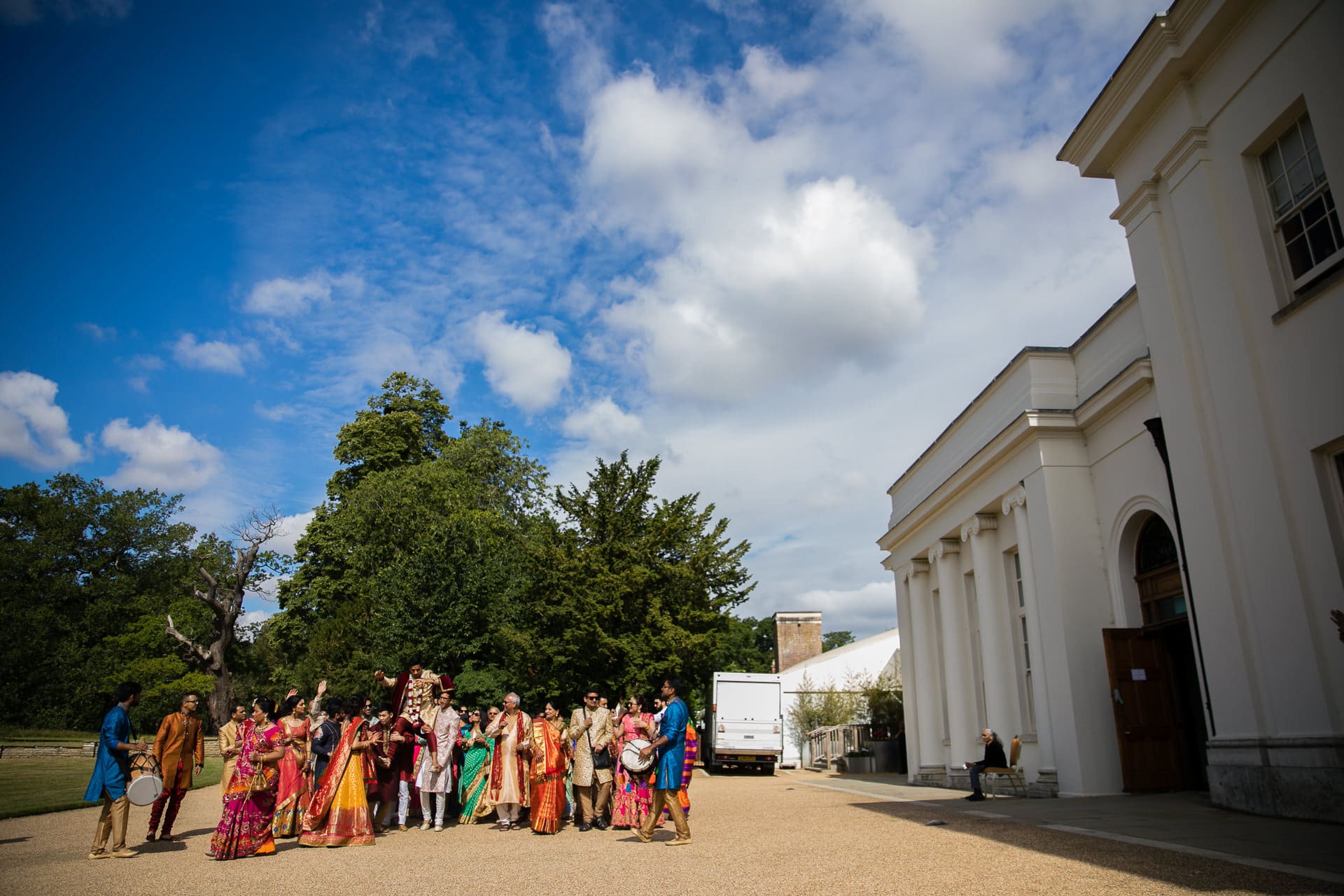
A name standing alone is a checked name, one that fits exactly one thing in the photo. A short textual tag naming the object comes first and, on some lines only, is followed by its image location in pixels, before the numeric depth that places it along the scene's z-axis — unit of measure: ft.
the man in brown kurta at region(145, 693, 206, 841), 33.45
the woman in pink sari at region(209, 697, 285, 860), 28.73
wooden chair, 48.32
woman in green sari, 40.70
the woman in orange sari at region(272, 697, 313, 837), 33.47
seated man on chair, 49.06
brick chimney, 173.88
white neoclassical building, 27.17
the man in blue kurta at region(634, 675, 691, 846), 29.68
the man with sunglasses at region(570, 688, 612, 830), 38.50
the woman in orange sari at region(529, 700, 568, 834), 36.14
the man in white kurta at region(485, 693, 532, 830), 38.70
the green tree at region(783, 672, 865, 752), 119.65
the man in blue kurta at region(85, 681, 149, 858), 28.45
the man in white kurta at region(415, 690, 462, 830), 37.83
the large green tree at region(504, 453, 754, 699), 87.10
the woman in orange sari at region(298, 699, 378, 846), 31.22
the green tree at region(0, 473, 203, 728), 143.95
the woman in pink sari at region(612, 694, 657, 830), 36.40
